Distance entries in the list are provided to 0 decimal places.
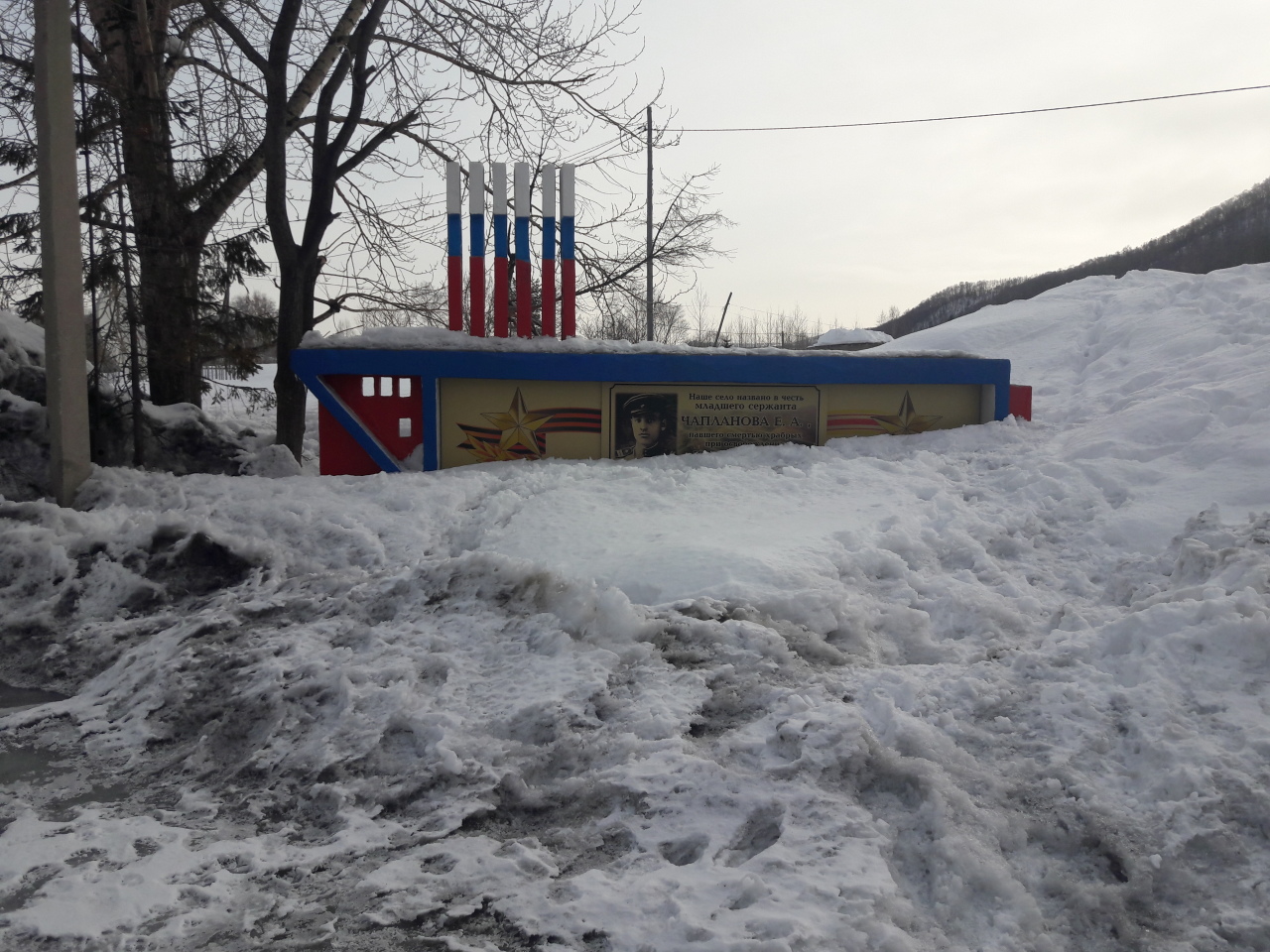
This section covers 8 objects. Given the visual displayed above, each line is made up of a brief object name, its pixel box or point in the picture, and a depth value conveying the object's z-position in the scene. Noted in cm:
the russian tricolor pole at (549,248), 858
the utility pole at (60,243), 598
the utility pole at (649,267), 1633
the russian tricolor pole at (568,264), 855
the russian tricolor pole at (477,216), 823
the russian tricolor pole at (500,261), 856
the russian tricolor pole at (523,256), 830
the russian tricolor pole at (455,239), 815
